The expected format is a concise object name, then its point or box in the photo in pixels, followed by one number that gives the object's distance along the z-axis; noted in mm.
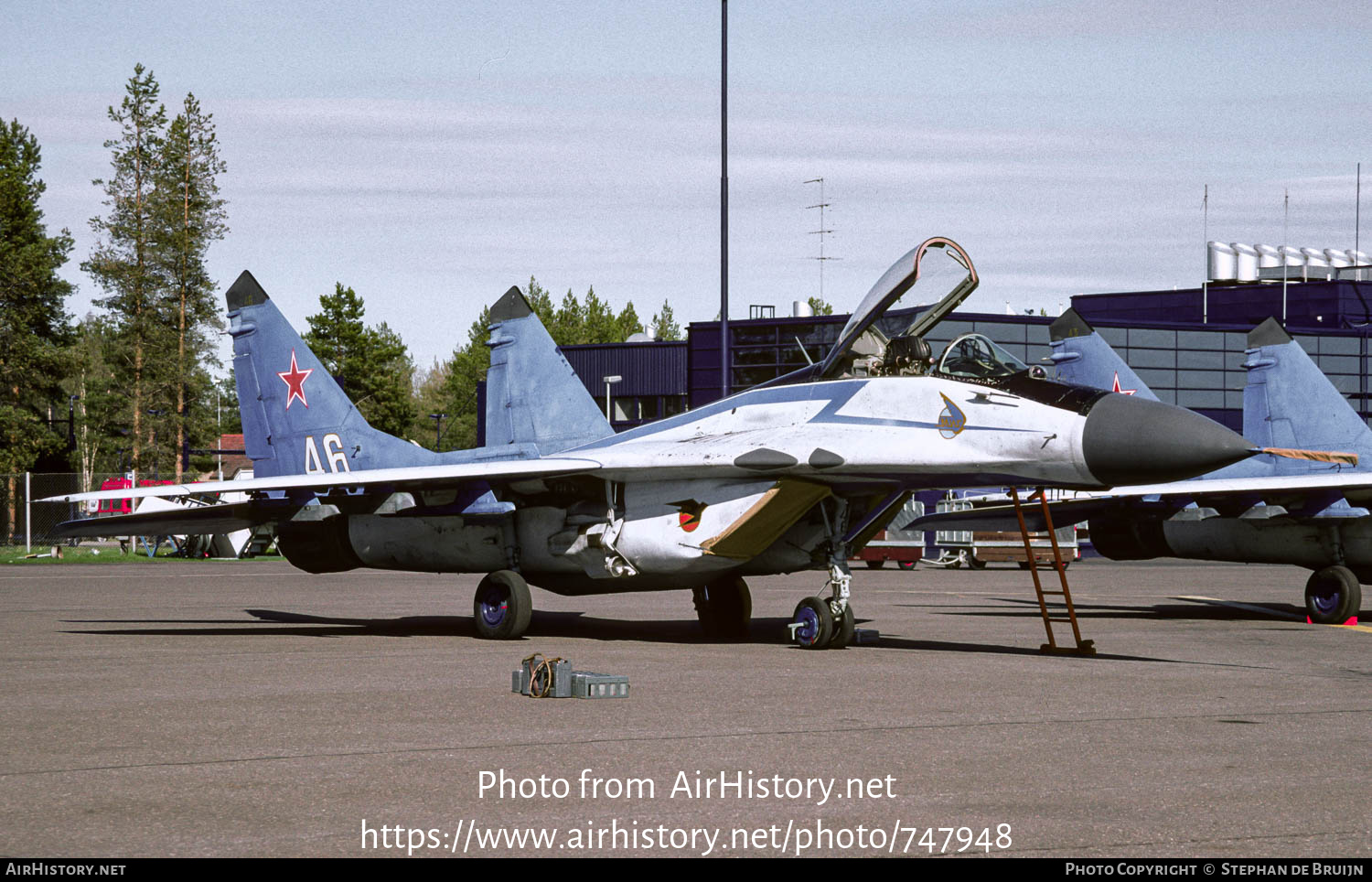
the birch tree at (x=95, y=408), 72812
